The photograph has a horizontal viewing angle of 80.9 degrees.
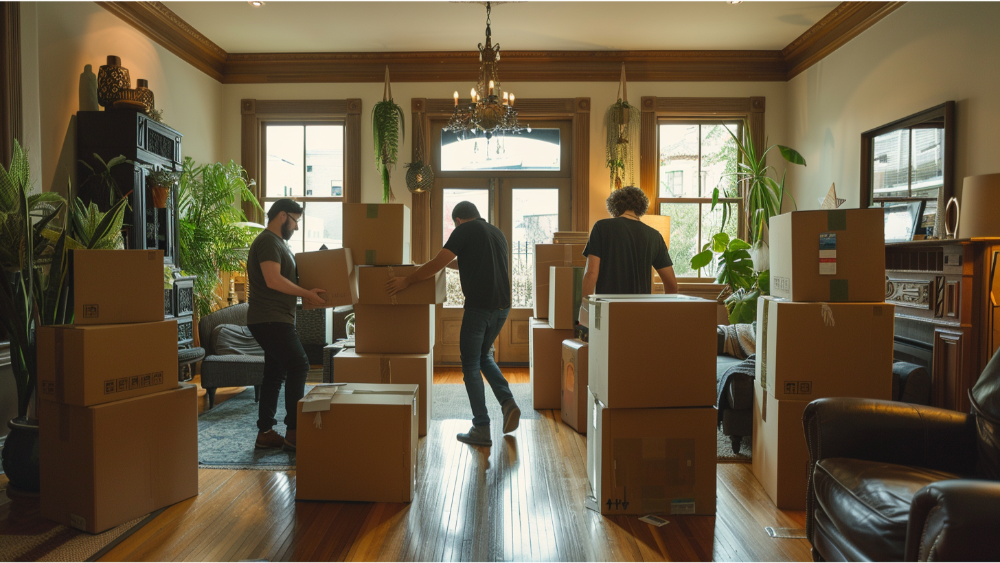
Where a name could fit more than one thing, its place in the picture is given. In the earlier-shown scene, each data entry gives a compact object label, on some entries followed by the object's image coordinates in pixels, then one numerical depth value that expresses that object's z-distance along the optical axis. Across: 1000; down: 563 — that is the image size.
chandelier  4.04
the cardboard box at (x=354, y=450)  2.44
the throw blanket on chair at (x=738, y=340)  4.06
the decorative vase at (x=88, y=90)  3.89
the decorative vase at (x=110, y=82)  3.87
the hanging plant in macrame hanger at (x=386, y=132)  5.52
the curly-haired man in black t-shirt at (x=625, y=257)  3.26
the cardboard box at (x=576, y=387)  3.51
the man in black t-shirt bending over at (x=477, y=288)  3.26
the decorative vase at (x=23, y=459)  2.52
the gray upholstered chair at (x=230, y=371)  3.94
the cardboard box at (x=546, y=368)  4.02
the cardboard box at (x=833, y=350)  2.38
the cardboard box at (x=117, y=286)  2.23
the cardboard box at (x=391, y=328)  3.43
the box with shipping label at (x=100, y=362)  2.14
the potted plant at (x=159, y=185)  4.04
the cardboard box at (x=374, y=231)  3.31
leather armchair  1.23
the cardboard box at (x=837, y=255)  2.38
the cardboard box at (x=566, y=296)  3.93
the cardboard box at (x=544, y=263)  4.31
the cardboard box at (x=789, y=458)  2.43
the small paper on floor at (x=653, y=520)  2.28
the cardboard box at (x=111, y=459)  2.15
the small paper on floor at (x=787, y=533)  2.18
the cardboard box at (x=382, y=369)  3.38
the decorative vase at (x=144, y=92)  3.93
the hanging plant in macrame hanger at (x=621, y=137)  5.57
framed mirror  3.54
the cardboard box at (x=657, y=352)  2.28
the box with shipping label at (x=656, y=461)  2.34
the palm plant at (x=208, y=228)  4.75
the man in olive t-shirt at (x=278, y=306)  3.00
